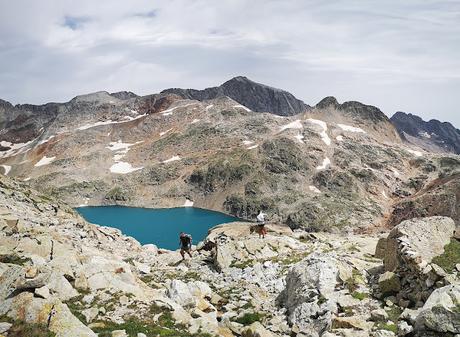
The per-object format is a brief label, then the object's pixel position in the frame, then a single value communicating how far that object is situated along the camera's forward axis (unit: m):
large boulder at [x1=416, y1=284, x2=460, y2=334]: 15.02
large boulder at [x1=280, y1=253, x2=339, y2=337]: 20.61
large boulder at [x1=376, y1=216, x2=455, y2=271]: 21.98
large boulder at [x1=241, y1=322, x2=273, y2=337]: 19.40
